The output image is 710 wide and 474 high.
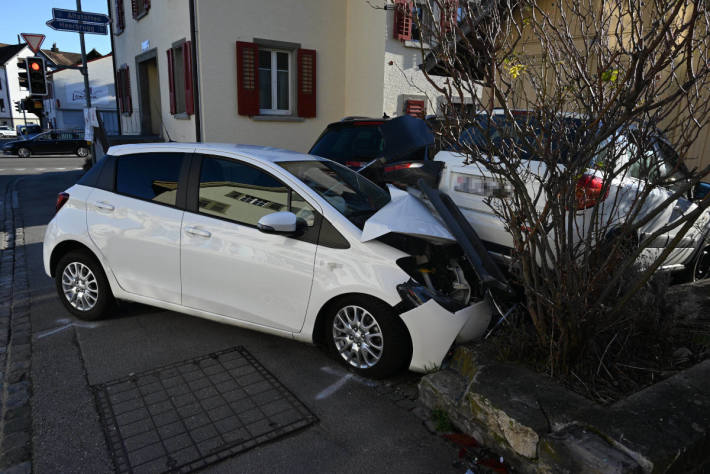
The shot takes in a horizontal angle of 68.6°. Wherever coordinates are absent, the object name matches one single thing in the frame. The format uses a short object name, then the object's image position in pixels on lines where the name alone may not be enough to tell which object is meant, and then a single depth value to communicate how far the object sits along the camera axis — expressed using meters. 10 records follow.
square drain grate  2.90
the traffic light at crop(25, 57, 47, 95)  12.95
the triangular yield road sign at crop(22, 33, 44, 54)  11.93
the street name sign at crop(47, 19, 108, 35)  10.32
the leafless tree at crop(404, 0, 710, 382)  2.72
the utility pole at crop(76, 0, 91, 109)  11.47
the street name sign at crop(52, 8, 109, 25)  10.32
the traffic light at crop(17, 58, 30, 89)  13.07
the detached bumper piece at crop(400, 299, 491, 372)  3.46
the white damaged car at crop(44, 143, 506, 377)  3.58
